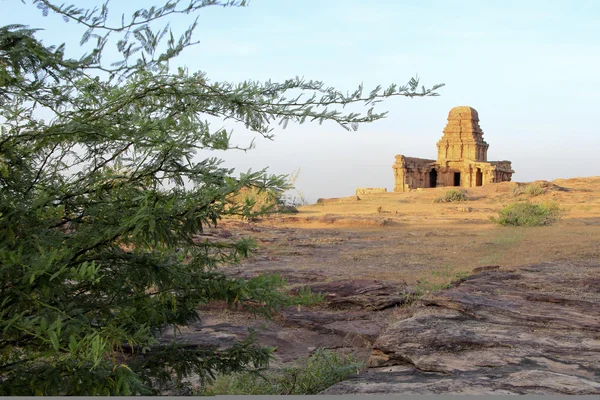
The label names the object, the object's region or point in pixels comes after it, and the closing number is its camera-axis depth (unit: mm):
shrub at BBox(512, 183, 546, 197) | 28702
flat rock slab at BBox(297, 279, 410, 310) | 6344
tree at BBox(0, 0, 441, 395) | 2506
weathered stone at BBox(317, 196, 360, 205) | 34406
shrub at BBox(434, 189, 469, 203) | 29906
